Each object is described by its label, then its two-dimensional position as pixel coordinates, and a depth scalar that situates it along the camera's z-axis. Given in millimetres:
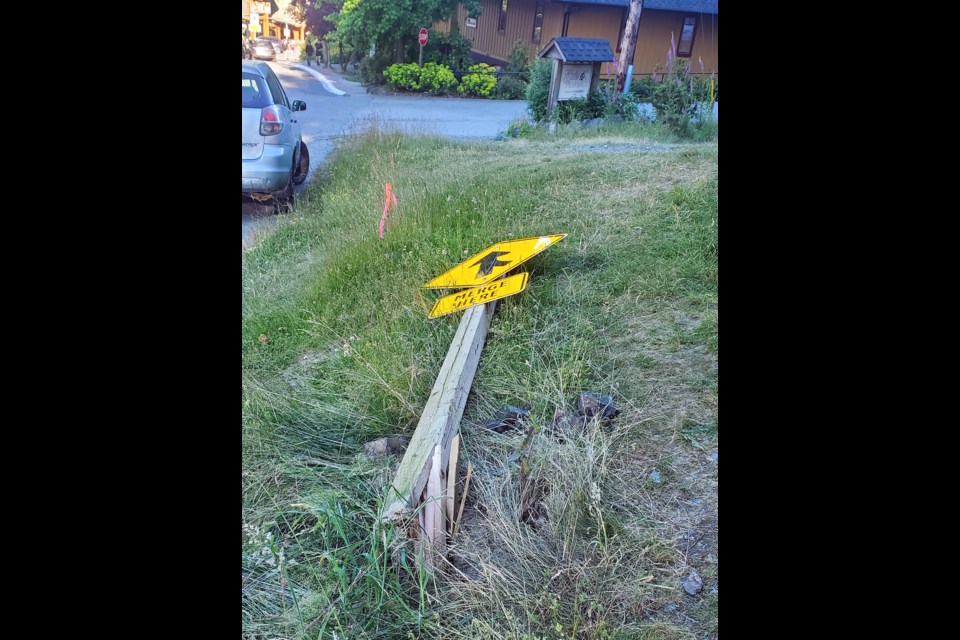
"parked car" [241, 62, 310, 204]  5863
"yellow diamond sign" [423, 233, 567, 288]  3844
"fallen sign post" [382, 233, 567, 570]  2166
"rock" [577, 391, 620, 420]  2928
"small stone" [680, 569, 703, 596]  2021
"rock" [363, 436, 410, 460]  2801
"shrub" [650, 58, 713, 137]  7621
